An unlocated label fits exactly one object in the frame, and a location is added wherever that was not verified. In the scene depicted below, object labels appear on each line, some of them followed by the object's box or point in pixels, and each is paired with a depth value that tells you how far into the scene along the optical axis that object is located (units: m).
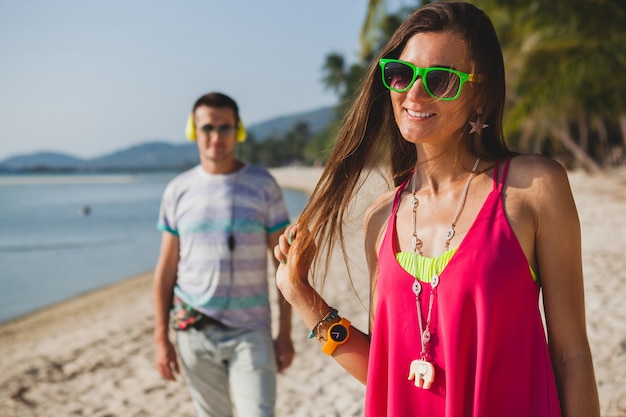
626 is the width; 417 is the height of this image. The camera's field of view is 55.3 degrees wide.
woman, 1.37
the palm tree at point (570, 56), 10.05
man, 3.18
